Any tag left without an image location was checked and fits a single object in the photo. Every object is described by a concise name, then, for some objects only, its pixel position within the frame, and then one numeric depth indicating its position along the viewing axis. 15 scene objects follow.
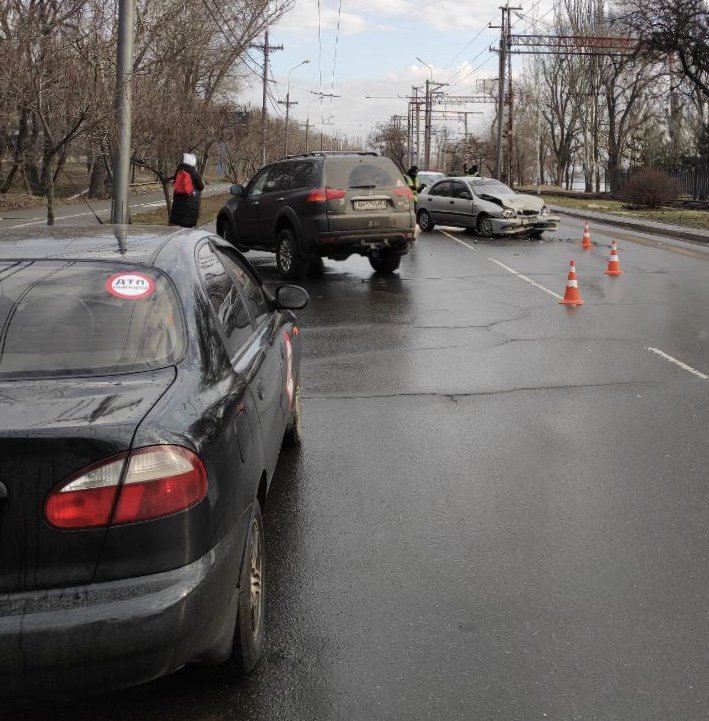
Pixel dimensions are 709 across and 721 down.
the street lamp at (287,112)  74.86
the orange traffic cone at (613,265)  15.14
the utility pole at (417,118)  89.30
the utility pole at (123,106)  12.84
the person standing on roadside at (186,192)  17.05
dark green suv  13.79
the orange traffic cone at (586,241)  20.28
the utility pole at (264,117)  46.12
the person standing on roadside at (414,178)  25.19
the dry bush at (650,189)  36.19
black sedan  2.40
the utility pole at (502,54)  46.88
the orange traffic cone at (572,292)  11.91
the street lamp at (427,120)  80.76
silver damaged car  22.28
